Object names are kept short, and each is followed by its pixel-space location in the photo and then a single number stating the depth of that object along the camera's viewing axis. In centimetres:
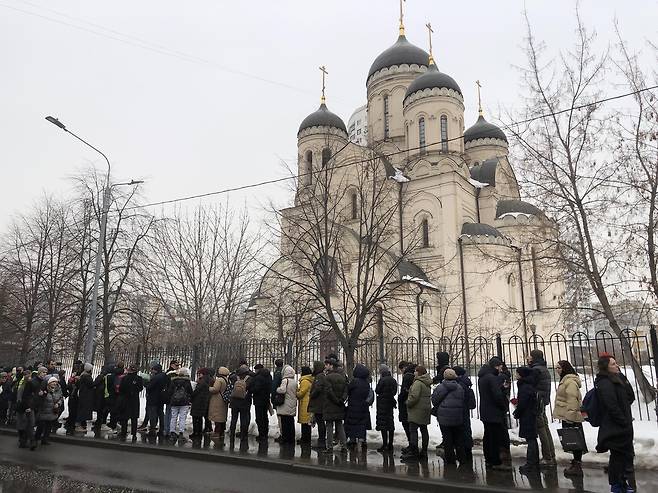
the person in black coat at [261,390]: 1084
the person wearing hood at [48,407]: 1129
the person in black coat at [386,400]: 959
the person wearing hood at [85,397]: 1305
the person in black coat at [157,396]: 1184
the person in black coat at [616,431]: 620
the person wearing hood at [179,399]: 1156
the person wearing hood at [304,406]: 1055
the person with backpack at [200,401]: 1168
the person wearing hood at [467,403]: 849
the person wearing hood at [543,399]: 800
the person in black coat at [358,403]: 960
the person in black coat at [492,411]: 799
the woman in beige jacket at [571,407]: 773
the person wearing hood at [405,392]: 966
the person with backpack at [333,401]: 962
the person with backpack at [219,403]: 1165
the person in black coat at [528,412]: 789
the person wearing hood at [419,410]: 887
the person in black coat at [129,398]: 1220
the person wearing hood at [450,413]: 816
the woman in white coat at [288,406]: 1051
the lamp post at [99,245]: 1566
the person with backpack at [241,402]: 1105
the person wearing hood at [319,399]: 978
